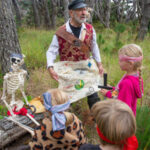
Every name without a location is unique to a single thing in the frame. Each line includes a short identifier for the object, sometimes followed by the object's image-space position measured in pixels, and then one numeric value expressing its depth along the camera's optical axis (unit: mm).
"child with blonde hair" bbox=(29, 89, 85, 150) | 1239
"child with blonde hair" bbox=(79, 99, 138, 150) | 943
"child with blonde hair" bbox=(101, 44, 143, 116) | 1498
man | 2092
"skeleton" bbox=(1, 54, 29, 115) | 1790
